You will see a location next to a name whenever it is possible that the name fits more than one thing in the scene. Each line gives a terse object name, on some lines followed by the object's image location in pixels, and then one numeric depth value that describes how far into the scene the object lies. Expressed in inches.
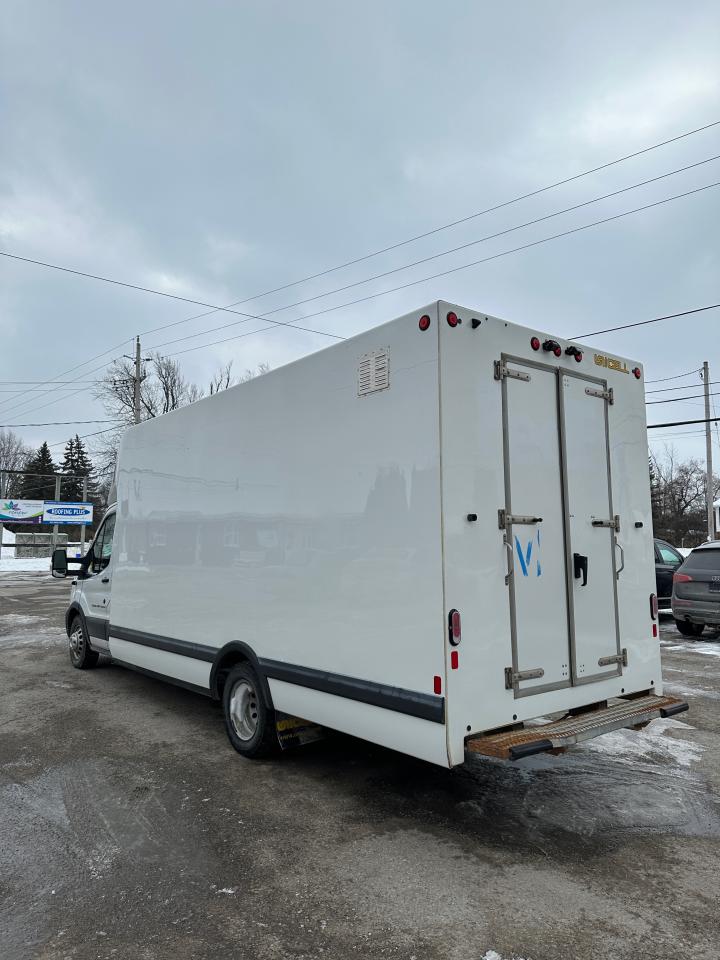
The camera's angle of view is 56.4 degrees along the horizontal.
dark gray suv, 413.4
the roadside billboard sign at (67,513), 1647.4
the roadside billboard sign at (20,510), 1748.3
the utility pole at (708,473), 1209.4
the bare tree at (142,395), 1679.4
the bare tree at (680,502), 2049.7
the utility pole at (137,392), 1385.2
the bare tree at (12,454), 3169.3
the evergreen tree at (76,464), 2952.8
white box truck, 151.0
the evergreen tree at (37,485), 2790.4
